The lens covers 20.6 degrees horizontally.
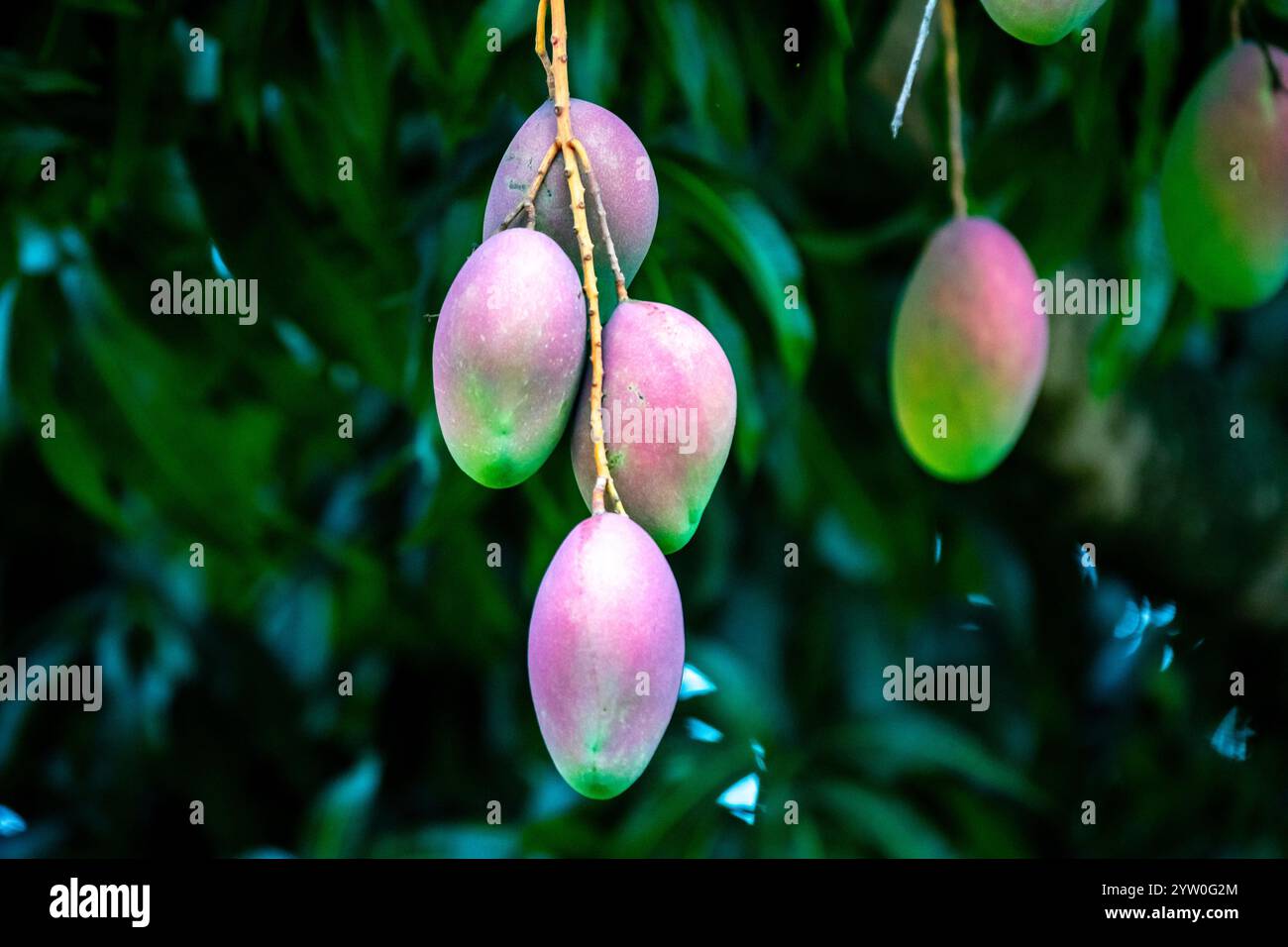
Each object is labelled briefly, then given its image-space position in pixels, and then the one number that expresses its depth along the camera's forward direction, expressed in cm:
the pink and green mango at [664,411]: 141
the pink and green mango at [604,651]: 139
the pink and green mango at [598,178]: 146
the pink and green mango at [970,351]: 184
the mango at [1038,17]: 145
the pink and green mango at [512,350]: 140
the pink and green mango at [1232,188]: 191
